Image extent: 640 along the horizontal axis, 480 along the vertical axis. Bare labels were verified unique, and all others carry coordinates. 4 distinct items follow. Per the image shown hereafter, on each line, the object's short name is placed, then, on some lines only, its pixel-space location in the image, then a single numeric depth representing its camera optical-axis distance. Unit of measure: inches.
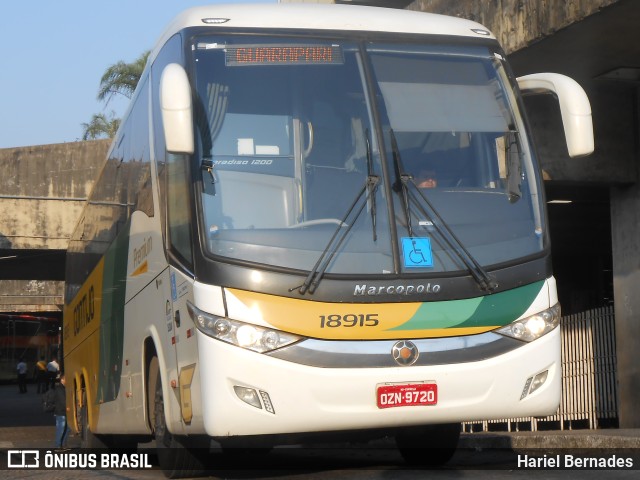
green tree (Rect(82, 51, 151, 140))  1857.8
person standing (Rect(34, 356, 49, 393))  2096.6
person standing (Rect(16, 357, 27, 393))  2175.2
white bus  283.0
